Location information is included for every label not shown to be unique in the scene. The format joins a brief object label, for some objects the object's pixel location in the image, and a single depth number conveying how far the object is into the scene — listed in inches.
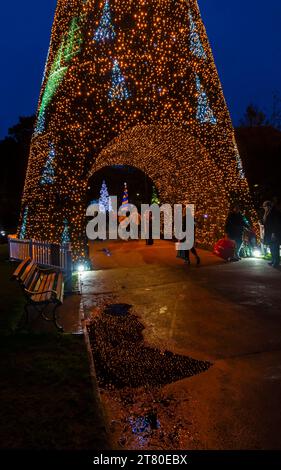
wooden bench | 236.5
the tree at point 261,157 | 827.4
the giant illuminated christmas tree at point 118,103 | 437.1
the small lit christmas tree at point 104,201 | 1172.5
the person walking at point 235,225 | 461.7
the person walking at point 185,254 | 464.1
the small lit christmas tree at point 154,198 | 774.0
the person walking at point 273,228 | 421.4
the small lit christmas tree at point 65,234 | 434.3
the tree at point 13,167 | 1064.8
